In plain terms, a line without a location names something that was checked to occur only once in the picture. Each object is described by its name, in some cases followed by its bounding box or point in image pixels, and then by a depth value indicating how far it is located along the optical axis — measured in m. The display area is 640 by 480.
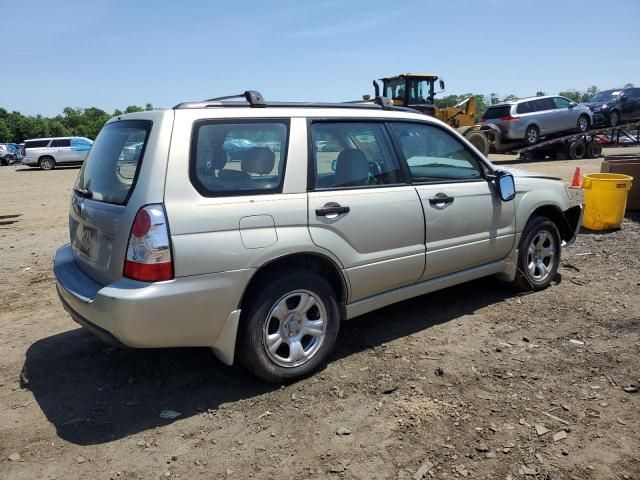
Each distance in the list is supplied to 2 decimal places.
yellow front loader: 19.61
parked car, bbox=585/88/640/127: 23.48
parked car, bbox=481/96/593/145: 19.83
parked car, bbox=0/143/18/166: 37.27
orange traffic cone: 11.90
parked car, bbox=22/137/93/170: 28.28
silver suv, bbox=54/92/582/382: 2.91
